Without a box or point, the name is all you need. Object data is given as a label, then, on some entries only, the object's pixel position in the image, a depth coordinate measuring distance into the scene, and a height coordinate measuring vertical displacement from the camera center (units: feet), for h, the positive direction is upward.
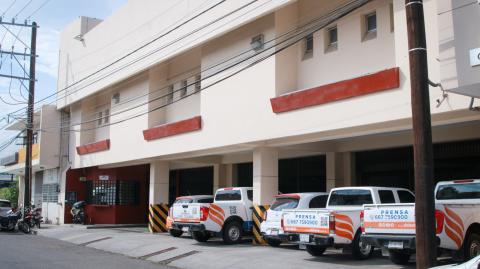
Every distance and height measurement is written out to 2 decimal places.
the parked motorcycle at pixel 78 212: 109.09 -3.70
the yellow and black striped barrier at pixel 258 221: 62.54 -3.20
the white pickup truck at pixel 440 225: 39.04 -2.36
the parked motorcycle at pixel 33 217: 97.45 -4.29
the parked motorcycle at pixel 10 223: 95.30 -5.03
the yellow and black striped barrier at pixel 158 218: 85.46 -3.83
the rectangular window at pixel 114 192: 108.58 +0.20
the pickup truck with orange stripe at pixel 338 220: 45.88 -2.35
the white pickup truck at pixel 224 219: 63.00 -3.00
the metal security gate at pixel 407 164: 57.57 +3.15
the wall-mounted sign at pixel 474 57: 36.27 +8.82
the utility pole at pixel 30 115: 109.09 +15.77
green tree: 180.04 -0.18
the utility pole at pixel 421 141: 30.50 +2.87
